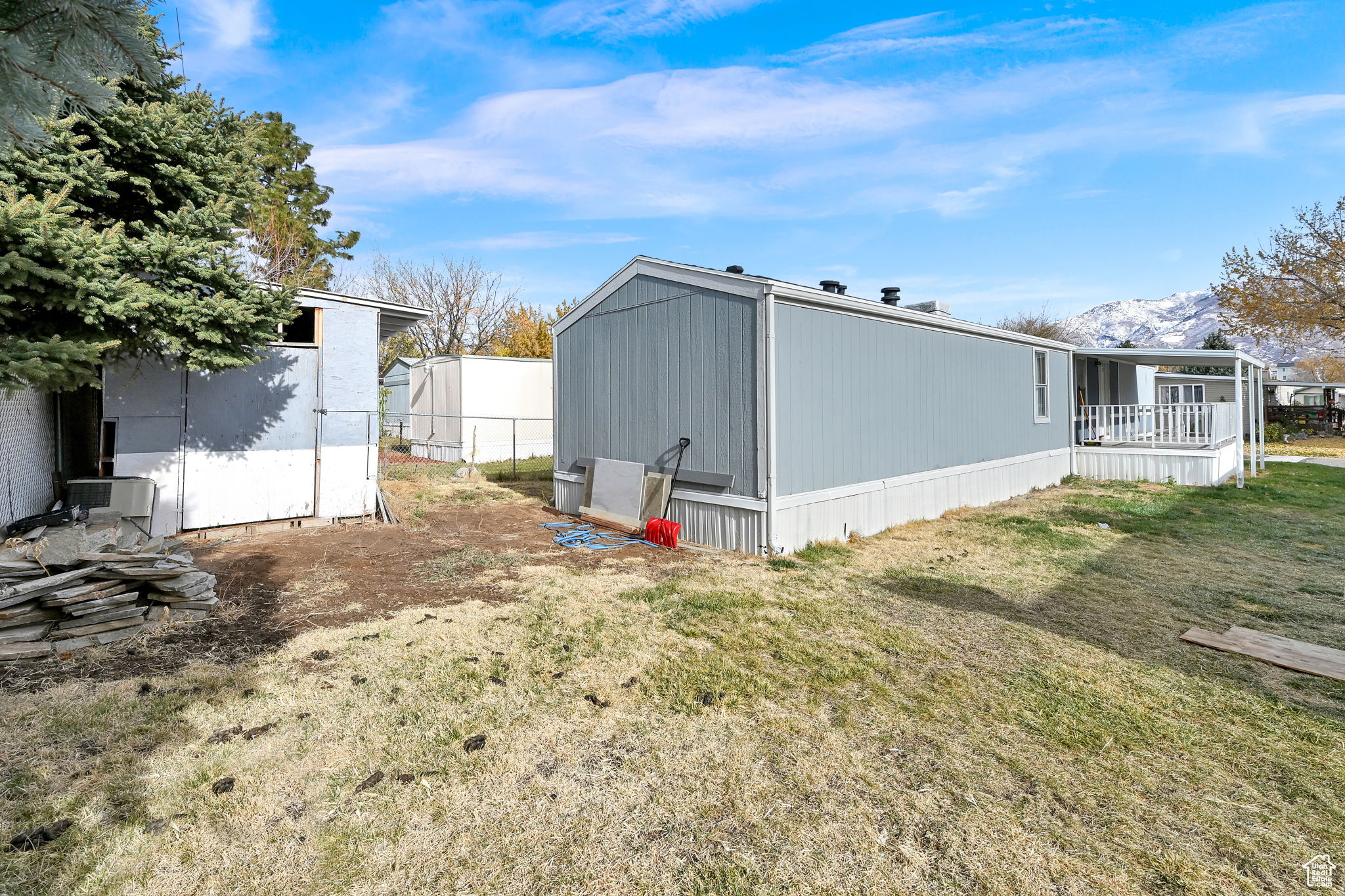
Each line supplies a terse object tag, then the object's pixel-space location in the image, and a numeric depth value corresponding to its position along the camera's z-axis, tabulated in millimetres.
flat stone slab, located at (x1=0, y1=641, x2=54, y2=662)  4027
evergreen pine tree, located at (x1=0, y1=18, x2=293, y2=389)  4973
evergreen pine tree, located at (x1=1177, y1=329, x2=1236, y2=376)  27922
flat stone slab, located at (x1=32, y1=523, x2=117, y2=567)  4355
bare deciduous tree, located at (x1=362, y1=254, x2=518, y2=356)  32812
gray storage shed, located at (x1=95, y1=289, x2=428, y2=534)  7633
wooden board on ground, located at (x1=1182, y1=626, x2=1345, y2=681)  3934
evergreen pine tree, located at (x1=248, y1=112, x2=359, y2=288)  21766
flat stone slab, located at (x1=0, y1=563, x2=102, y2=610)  4066
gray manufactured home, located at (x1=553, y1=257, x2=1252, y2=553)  6945
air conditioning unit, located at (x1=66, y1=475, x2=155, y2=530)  7031
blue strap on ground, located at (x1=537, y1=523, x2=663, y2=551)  7805
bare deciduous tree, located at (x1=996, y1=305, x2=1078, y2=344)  42312
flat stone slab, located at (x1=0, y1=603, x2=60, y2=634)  4102
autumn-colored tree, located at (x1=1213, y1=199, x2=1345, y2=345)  23172
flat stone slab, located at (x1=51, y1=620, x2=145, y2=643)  4289
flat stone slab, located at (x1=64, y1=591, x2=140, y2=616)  4312
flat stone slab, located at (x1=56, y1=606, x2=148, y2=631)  4332
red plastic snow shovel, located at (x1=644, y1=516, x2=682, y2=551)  7613
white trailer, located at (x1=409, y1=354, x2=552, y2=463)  17562
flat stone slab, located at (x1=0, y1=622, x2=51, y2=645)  4094
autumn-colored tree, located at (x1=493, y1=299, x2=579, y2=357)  29719
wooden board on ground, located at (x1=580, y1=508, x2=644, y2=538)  8250
